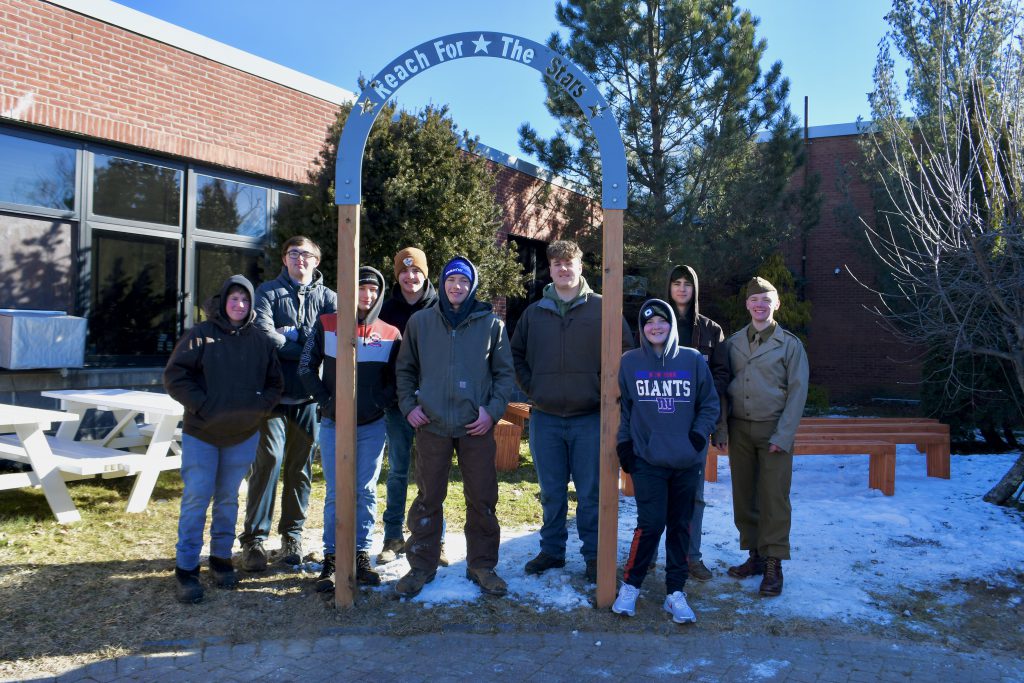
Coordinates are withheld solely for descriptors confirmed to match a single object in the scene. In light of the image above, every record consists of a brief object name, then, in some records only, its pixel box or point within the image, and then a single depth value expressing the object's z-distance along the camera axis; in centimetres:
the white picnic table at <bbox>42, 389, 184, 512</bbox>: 604
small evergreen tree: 786
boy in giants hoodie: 419
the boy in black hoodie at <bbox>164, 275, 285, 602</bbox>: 426
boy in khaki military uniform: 461
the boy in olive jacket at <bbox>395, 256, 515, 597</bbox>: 432
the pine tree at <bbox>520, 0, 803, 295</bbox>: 1359
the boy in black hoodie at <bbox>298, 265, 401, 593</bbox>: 449
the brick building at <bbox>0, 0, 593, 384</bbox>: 749
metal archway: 425
